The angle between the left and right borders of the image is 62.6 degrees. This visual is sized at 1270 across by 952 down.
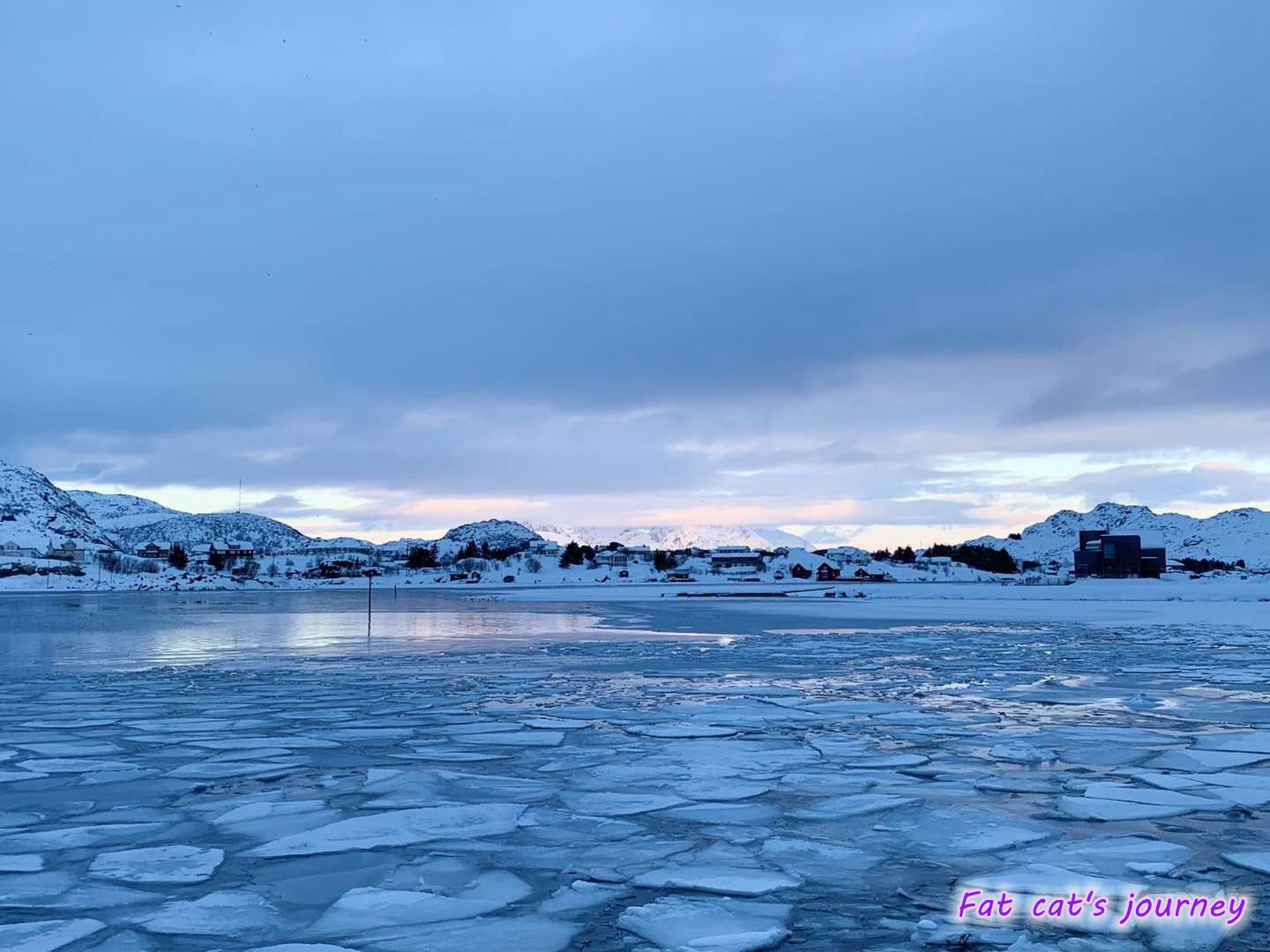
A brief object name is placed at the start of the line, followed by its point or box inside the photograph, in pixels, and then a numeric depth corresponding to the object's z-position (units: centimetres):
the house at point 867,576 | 11800
